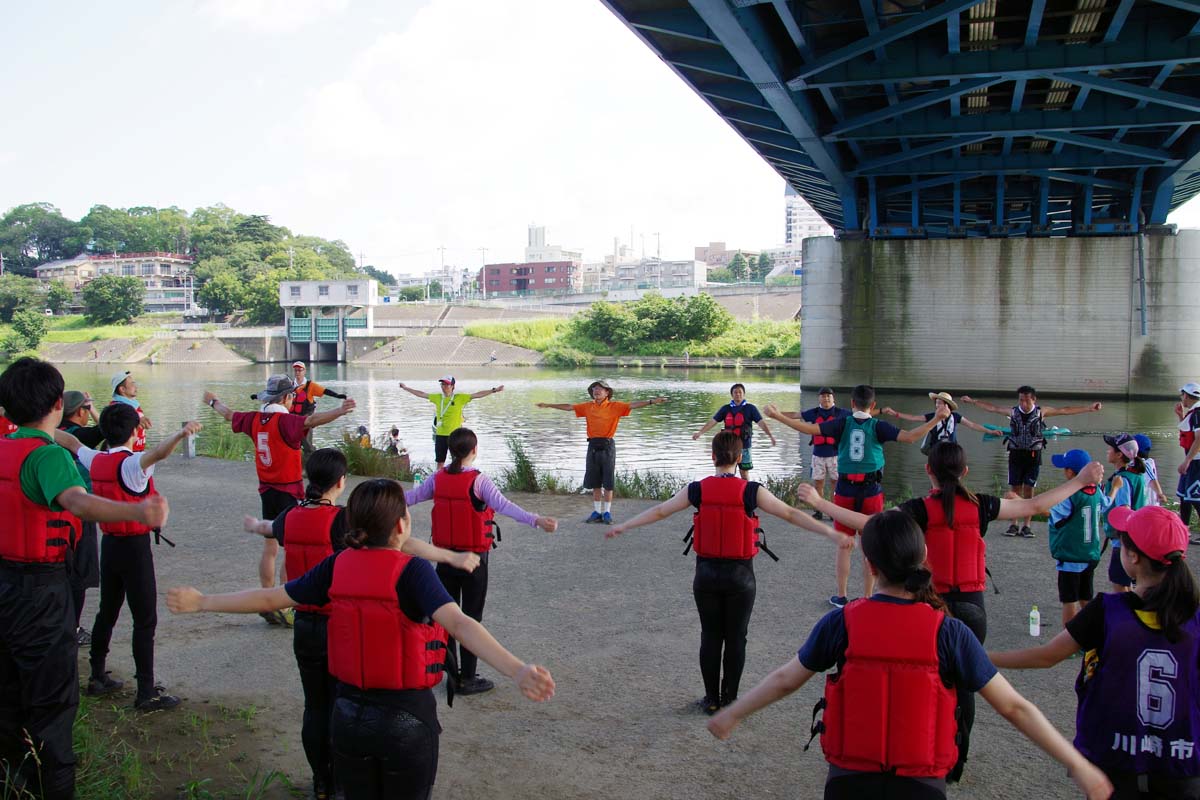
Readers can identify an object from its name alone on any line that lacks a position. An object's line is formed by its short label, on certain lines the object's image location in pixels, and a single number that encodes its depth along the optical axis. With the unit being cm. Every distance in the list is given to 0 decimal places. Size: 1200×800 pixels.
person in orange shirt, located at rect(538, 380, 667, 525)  1223
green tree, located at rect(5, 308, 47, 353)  9519
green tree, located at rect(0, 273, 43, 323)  11075
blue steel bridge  1933
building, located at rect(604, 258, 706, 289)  14250
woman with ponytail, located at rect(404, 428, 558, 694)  612
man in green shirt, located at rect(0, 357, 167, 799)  415
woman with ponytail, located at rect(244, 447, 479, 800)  456
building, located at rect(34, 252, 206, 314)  15088
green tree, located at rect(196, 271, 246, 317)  11694
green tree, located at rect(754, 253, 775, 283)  16975
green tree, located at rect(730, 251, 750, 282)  16938
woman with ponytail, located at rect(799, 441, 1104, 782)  501
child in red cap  328
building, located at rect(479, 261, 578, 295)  17575
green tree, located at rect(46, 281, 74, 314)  11656
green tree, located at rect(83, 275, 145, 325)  10662
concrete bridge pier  3862
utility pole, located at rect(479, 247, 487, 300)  17275
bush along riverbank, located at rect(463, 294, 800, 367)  7081
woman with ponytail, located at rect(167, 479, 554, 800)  336
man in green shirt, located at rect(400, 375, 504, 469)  1409
